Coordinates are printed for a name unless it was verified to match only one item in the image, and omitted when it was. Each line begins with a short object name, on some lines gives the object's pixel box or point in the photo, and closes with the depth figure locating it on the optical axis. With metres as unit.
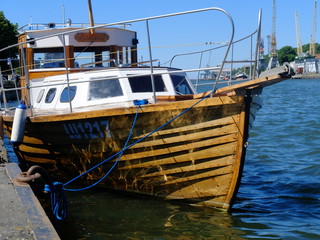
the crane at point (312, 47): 141.44
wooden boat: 6.93
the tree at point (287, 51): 141.09
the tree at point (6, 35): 46.69
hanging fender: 8.27
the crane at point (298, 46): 135.00
